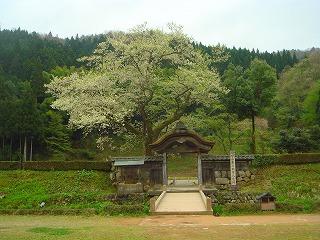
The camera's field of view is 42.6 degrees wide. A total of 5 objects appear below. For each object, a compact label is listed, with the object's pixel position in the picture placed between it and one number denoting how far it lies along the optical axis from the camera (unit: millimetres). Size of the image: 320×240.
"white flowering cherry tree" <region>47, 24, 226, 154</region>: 25859
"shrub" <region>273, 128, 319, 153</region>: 33125
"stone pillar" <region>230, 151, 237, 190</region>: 23600
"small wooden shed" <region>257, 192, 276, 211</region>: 18906
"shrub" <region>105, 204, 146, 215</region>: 18714
